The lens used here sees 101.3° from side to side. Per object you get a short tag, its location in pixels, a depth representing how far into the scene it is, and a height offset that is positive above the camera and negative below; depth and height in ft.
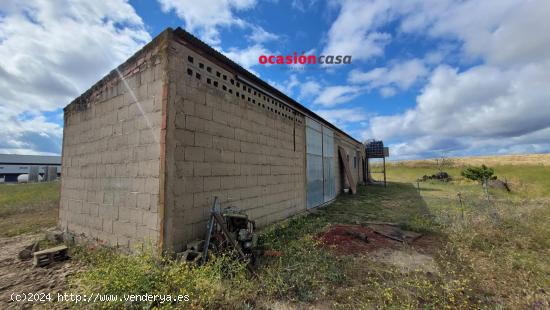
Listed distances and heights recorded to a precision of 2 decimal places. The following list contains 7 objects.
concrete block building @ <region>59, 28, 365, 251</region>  13.03 +1.63
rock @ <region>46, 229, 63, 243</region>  19.16 -5.44
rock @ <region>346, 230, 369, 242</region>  18.20 -5.60
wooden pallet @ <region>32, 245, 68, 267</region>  14.82 -5.58
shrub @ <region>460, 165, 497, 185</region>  45.60 -1.62
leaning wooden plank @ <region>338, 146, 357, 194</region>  47.04 -0.30
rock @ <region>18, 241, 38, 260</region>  16.36 -5.84
